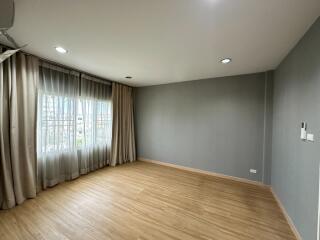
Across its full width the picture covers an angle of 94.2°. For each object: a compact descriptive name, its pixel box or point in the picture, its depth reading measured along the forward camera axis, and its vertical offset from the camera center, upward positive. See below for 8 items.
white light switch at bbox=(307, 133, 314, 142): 1.43 -0.20
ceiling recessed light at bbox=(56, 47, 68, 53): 2.11 +0.96
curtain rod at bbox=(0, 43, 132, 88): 2.40 +0.96
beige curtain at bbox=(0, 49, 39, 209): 2.06 -0.20
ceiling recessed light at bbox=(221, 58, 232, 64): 2.38 +0.92
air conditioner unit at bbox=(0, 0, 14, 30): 1.07 +0.76
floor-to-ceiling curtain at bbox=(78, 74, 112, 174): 3.33 -0.19
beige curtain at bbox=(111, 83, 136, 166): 4.02 -0.30
